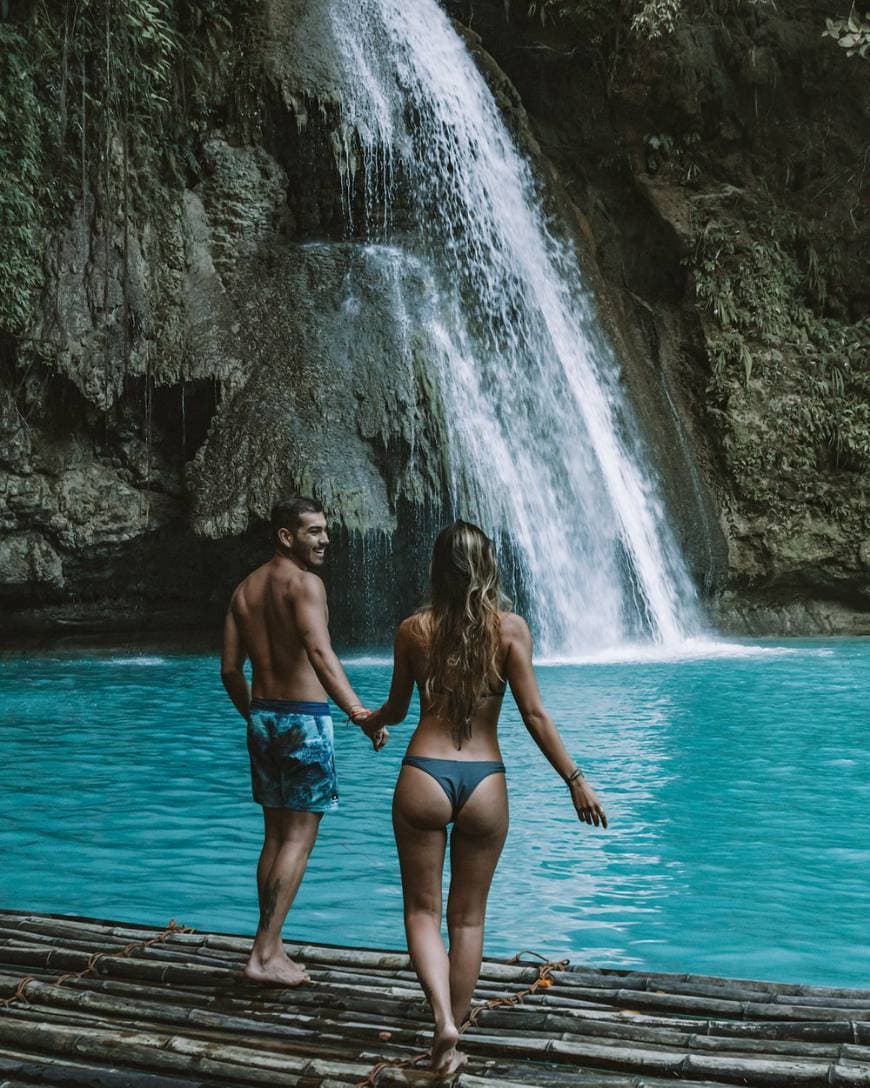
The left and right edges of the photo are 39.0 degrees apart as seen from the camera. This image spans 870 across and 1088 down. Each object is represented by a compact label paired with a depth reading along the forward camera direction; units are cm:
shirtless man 448
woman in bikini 361
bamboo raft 335
